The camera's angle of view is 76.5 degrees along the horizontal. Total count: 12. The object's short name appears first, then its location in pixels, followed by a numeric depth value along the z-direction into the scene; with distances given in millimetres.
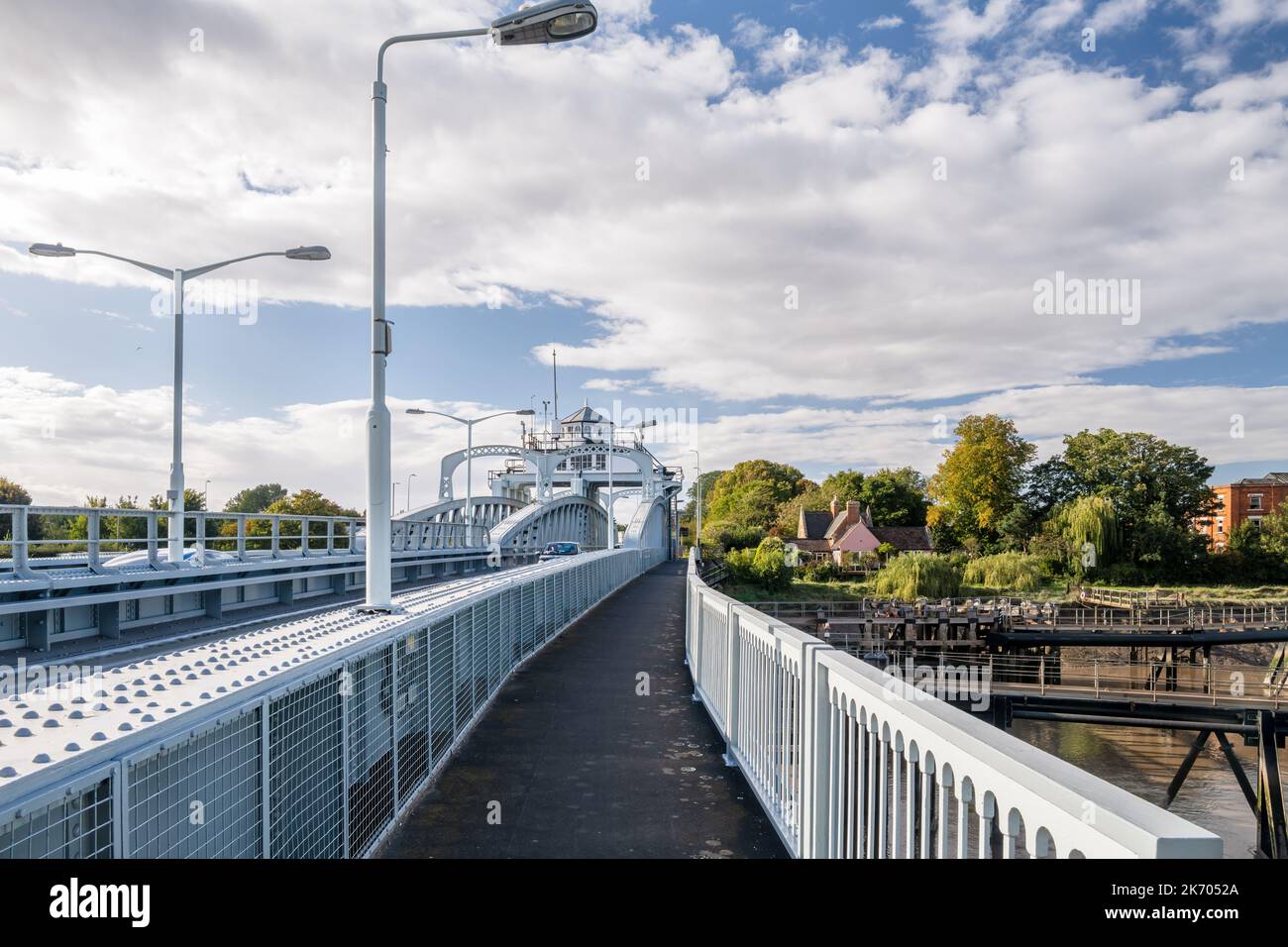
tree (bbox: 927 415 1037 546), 72312
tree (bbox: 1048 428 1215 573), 64812
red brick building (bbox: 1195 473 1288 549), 89000
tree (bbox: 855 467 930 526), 91562
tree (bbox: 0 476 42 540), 59803
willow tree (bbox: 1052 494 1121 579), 63375
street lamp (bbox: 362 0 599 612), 7434
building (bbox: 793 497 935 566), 78812
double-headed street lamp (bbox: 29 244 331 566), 15288
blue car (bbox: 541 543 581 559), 45878
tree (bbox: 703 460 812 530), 111319
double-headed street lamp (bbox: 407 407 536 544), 35469
